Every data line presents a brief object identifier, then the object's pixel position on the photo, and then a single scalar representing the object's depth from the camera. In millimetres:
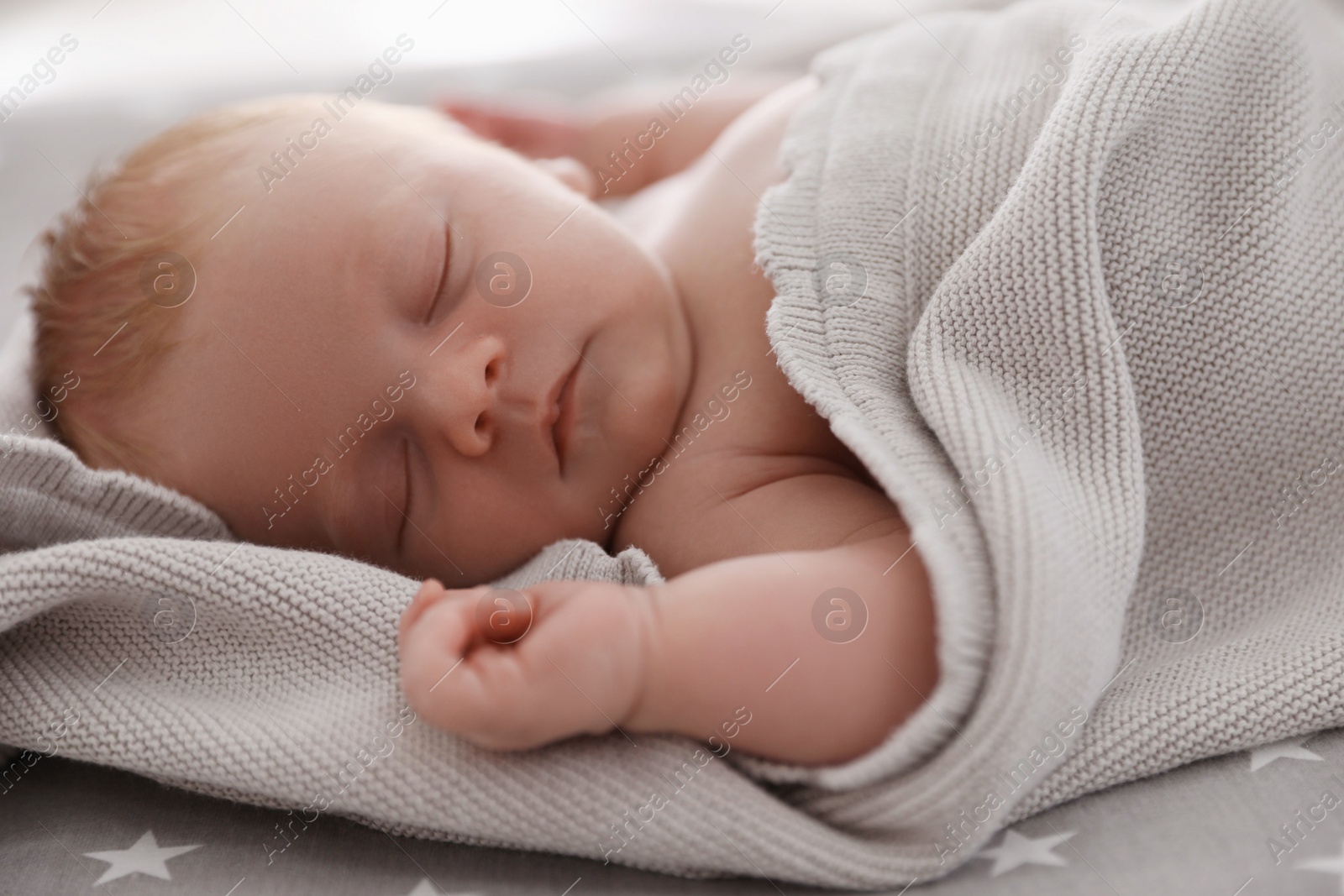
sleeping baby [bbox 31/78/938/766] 459
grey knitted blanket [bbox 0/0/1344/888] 420
